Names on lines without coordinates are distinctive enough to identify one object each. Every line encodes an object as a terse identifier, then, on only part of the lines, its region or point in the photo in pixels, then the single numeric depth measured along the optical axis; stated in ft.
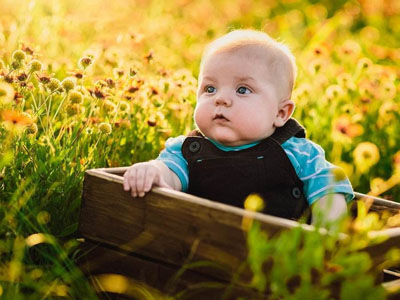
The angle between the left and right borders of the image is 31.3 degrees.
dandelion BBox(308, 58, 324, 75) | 12.43
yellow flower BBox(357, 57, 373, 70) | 12.49
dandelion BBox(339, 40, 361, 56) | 13.37
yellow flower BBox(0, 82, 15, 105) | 7.62
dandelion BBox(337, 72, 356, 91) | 12.37
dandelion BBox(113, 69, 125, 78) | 10.32
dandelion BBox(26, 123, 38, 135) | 8.46
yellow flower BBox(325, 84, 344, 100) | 11.86
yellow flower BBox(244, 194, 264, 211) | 5.58
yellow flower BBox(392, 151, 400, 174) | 8.12
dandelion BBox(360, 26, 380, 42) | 20.99
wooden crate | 6.62
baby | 8.18
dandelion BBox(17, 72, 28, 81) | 8.73
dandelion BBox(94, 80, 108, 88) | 9.13
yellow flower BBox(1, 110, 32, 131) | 7.11
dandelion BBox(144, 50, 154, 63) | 10.84
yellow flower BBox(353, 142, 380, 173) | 8.63
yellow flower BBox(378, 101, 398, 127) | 12.00
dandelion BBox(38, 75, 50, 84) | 8.59
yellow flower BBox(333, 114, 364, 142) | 9.51
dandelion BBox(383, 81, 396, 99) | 12.25
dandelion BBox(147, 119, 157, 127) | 10.35
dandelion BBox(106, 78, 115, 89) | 9.40
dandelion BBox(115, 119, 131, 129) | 10.05
